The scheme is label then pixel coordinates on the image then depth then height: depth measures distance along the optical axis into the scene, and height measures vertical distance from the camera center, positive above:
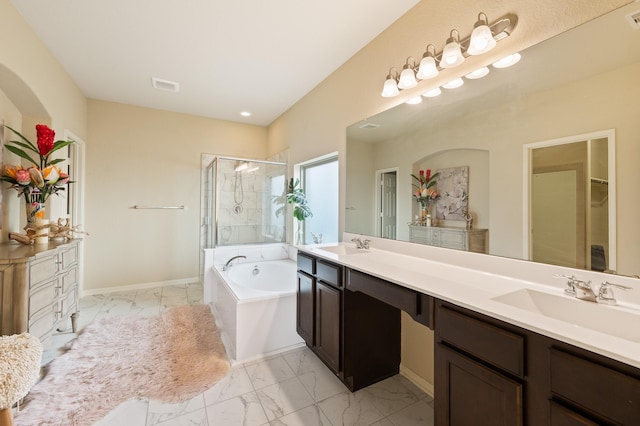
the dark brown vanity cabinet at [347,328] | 1.73 -0.79
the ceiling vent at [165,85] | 3.00 +1.50
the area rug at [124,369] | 1.60 -1.15
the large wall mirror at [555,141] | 1.01 +0.36
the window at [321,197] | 2.84 +0.20
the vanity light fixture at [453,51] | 1.33 +0.92
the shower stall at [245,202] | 3.58 +0.18
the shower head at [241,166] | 3.66 +0.68
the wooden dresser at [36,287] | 1.52 -0.48
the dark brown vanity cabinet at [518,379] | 0.66 -0.49
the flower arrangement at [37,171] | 2.02 +0.33
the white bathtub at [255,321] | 2.10 -0.89
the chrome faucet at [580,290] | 0.98 -0.28
